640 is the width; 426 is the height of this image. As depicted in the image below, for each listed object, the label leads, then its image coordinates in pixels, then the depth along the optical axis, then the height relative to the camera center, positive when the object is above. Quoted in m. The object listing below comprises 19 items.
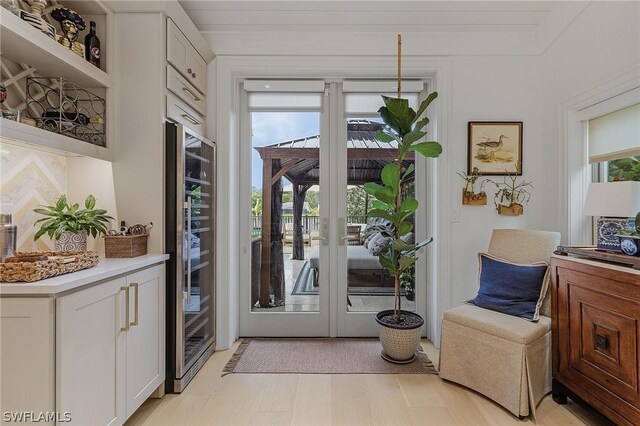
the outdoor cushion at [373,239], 3.04 -0.24
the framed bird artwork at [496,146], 2.77 +0.61
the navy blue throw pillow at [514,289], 2.12 -0.53
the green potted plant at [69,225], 1.71 -0.06
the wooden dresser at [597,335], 1.53 -0.67
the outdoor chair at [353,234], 3.04 -0.20
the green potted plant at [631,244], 1.62 -0.15
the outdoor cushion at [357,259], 3.05 -0.44
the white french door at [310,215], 3.02 -0.01
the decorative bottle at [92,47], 1.92 +1.04
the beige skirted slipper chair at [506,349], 1.87 -0.86
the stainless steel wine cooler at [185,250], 2.07 -0.26
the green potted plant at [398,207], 2.42 +0.06
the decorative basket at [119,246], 1.88 -0.19
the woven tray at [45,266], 1.28 -0.23
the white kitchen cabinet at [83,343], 1.24 -0.58
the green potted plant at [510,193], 2.77 +0.19
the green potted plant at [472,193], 2.77 +0.19
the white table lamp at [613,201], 1.71 +0.08
